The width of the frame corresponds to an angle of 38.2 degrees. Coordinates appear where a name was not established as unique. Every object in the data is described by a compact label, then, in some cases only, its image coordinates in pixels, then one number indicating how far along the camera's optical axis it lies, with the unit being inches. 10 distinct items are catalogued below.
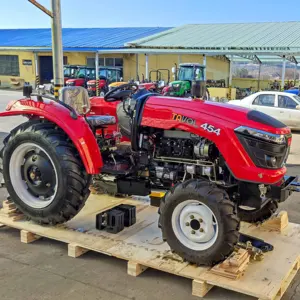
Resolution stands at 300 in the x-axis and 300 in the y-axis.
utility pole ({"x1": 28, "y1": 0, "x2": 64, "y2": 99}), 393.1
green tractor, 637.3
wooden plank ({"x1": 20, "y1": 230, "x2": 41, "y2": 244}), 174.4
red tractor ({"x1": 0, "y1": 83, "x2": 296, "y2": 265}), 140.9
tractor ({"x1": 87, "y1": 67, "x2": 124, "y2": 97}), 899.4
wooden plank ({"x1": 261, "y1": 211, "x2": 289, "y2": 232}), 177.3
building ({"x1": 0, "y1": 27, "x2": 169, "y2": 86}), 1220.1
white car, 500.9
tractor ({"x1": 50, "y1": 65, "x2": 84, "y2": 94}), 988.6
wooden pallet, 133.2
